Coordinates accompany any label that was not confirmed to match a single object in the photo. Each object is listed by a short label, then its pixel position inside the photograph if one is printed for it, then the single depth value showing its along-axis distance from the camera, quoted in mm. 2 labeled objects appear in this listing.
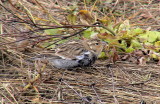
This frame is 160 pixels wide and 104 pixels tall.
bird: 8023
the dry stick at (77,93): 6591
